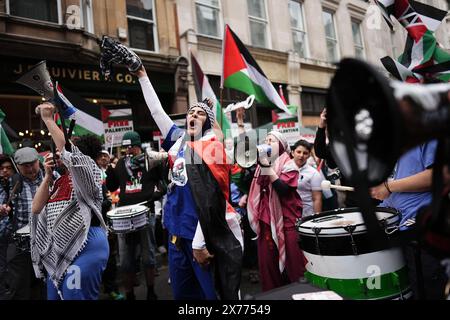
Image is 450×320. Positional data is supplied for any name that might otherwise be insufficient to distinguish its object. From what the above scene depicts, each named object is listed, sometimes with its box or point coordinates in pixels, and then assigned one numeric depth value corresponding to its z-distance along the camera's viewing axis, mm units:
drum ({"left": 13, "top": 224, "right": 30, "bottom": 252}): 3348
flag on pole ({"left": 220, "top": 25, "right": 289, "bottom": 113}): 4355
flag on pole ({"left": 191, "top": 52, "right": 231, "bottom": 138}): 5104
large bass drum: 2172
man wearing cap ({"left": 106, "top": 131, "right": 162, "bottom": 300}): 4246
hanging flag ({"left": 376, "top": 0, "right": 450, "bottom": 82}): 3299
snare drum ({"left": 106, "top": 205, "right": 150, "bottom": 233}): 3936
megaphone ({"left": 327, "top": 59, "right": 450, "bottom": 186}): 767
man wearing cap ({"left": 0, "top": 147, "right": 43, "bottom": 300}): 3602
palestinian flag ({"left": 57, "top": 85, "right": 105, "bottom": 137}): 5379
